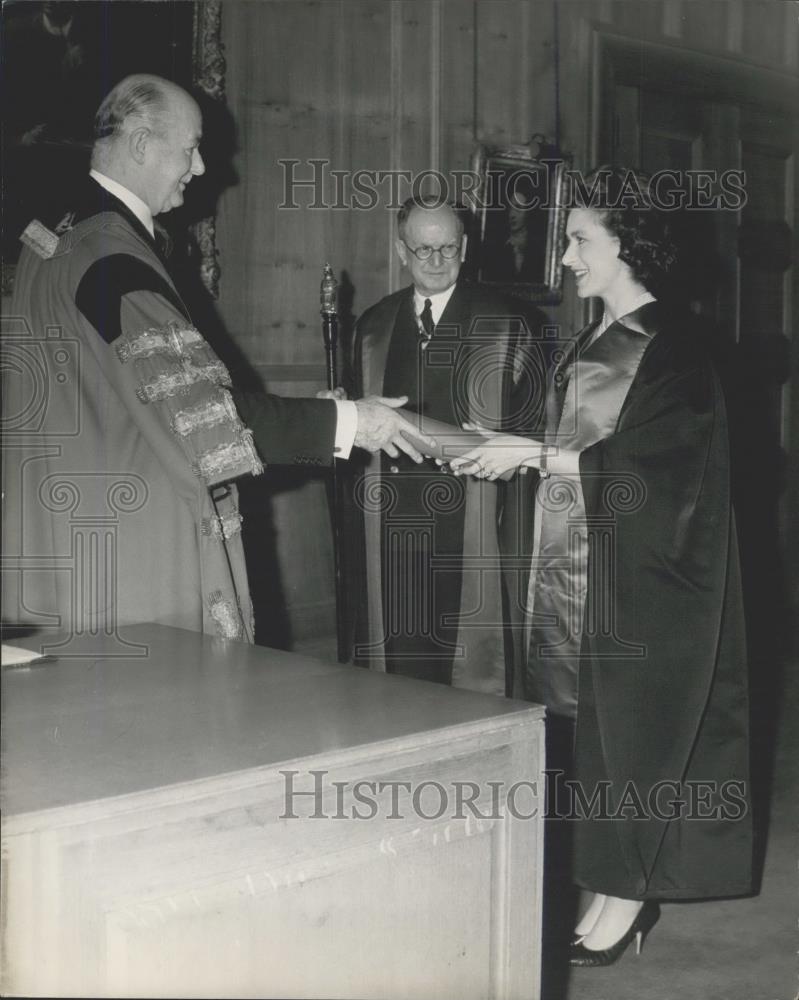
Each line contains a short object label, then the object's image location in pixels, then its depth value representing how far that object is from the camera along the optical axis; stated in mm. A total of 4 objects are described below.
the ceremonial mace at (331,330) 3766
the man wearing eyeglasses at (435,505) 4039
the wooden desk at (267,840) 1194
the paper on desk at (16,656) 1871
